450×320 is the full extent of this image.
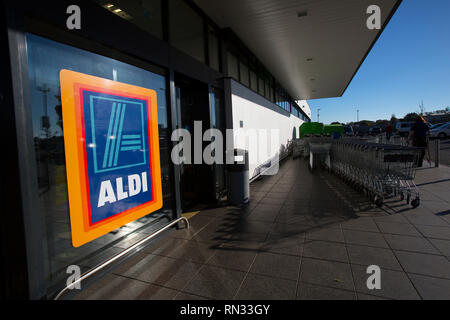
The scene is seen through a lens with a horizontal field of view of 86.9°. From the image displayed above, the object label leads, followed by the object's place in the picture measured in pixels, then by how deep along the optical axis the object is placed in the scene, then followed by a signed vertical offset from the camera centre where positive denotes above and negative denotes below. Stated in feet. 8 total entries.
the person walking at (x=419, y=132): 26.07 +0.44
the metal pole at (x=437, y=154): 29.22 -2.30
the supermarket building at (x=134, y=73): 6.30 +3.26
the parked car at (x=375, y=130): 122.93 +4.06
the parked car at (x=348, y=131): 110.98 +3.92
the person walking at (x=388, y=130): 48.69 +1.41
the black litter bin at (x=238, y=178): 16.93 -2.45
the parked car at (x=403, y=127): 98.89 +3.99
